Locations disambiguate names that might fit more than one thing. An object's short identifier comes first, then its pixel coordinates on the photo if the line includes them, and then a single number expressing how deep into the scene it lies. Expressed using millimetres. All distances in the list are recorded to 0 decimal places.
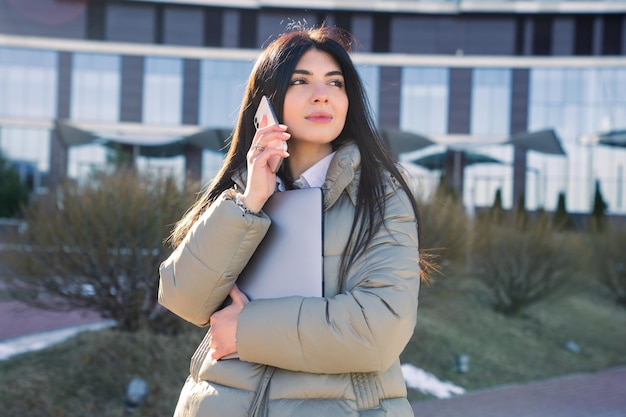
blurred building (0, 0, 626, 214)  39188
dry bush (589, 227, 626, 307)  16047
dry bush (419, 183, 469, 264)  11289
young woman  1823
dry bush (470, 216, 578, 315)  13484
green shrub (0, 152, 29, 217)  27234
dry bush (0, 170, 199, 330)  7484
